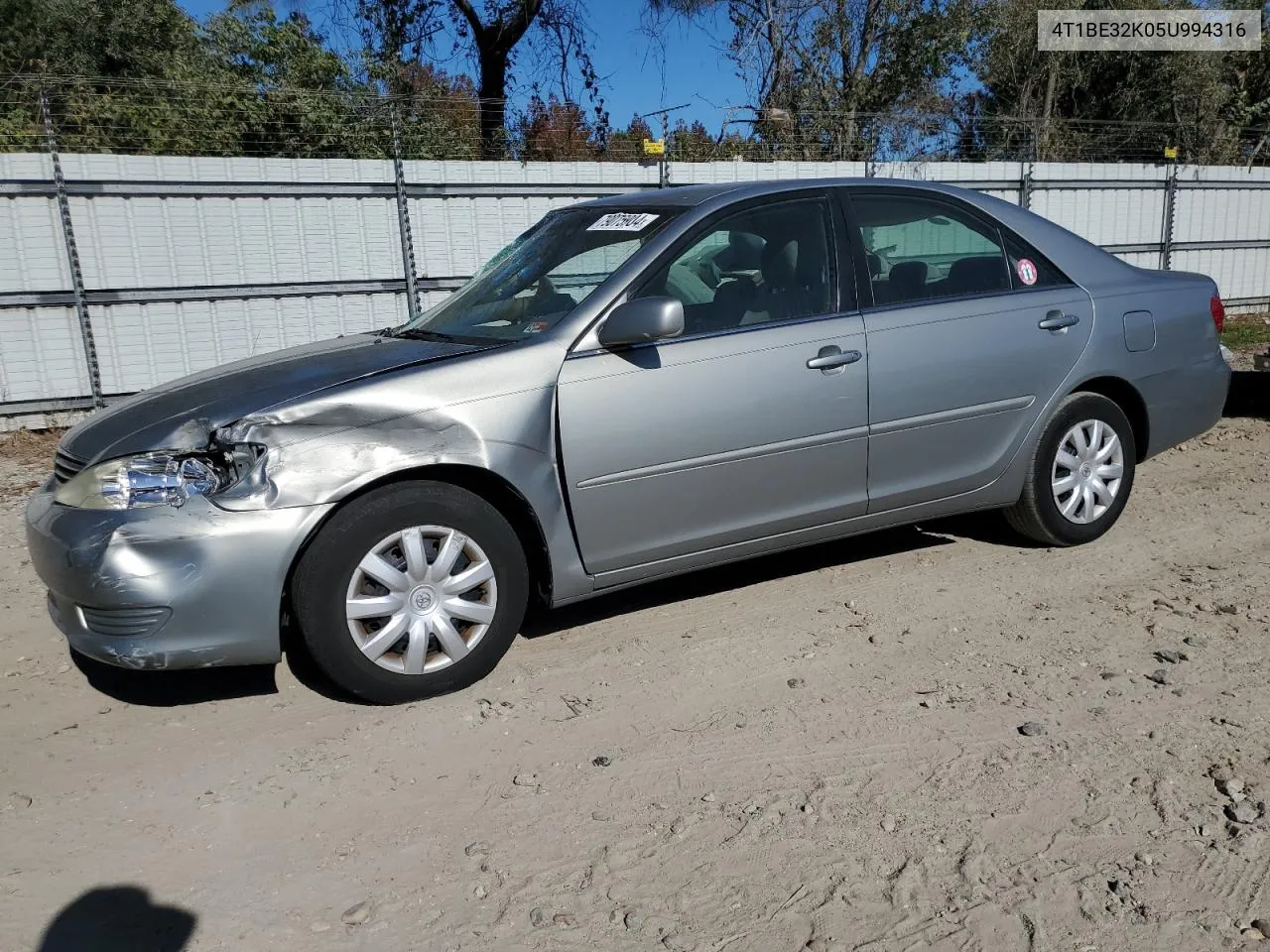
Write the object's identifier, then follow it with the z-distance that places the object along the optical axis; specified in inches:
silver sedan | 133.4
